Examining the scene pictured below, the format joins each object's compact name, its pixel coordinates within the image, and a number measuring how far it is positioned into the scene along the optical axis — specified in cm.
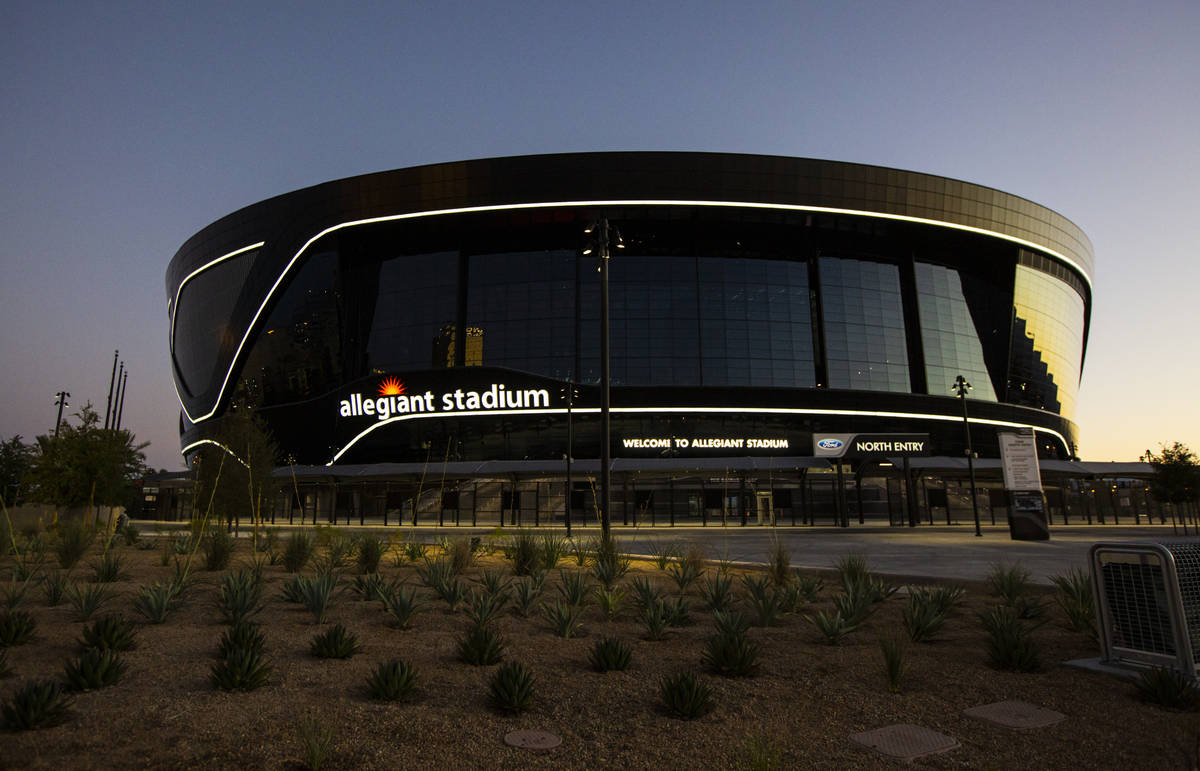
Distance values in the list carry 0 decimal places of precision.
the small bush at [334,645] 634
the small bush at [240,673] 530
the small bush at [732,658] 603
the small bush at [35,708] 436
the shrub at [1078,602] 779
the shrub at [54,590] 843
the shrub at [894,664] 566
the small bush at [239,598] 754
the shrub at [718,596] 903
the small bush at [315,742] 395
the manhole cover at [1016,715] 489
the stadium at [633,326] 5378
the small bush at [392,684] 518
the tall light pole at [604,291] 1861
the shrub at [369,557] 1177
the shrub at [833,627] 729
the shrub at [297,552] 1200
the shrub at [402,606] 768
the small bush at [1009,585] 945
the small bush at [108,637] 618
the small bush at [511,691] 499
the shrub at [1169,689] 514
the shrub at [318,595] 782
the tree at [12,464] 3925
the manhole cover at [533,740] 440
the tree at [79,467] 2730
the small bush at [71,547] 1184
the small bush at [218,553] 1208
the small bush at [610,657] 616
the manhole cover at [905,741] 439
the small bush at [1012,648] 625
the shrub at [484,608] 732
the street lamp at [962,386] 3654
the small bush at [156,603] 755
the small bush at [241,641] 599
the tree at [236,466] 2528
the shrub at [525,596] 872
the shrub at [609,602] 863
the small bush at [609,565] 1128
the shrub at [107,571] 1023
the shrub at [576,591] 894
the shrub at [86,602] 761
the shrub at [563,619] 756
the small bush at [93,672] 520
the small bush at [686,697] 494
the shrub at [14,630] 646
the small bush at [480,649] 621
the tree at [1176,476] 3100
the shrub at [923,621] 743
